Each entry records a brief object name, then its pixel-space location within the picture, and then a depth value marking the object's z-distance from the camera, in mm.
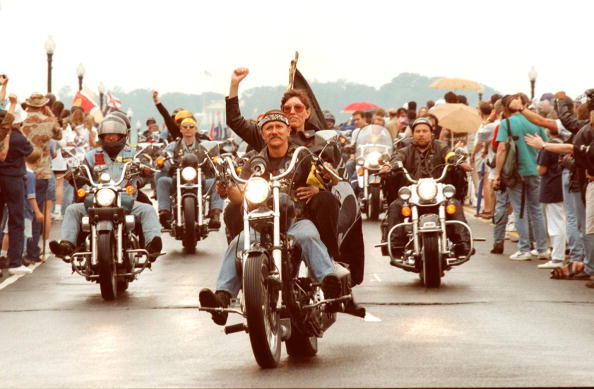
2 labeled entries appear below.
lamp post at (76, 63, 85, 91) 57531
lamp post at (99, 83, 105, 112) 68562
